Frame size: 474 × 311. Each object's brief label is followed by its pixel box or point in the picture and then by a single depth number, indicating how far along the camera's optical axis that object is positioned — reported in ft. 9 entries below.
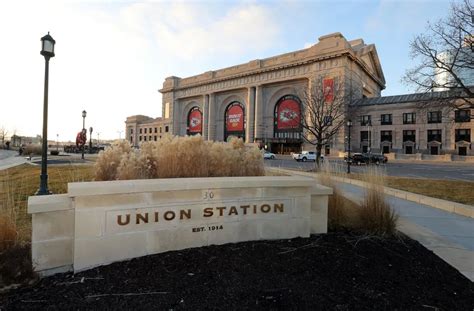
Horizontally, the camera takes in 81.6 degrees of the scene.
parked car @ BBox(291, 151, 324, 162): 131.43
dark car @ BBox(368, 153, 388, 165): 123.44
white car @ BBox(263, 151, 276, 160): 150.45
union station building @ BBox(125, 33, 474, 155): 178.19
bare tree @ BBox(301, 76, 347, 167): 71.43
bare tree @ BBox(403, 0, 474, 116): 40.83
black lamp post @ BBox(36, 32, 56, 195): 24.44
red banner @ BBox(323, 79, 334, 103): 166.85
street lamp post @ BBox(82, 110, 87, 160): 93.44
